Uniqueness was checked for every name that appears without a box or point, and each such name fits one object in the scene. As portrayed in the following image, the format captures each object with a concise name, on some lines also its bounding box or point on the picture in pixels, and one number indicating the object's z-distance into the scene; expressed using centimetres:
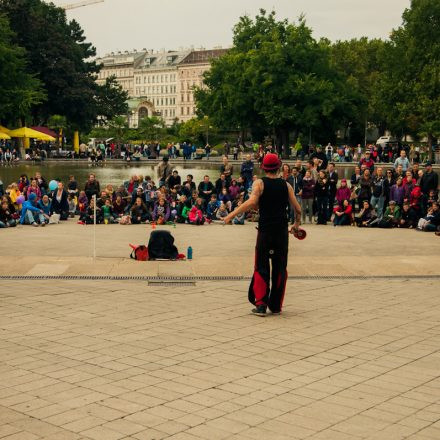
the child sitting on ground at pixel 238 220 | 2270
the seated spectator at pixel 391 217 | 2169
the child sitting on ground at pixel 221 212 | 2358
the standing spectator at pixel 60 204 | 2412
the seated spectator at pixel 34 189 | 2327
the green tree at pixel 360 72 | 8556
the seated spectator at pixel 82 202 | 2386
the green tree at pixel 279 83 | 7331
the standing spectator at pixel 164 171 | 2647
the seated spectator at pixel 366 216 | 2205
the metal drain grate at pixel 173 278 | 1292
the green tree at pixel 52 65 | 7412
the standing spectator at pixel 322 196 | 2272
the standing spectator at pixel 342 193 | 2238
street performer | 999
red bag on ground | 1487
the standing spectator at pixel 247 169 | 2665
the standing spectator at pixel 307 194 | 2283
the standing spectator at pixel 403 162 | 2775
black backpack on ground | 1499
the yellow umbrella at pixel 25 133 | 6438
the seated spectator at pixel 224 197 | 2428
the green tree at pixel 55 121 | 9752
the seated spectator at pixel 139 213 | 2283
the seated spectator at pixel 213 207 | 2380
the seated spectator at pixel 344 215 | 2239
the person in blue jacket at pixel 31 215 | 2223
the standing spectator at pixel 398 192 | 2203
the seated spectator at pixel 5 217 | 2139
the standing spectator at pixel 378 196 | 2234
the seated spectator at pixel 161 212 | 2269
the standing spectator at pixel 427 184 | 2178
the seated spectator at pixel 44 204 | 2330
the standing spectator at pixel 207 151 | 7094
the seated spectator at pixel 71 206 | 2503
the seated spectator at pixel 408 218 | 2155
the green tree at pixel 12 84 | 6359
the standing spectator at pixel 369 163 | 2950
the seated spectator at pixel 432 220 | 2038
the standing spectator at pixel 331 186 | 2309
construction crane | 13388
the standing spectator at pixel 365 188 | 2273
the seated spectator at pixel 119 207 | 2359
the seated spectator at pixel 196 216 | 2277
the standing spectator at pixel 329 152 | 6159
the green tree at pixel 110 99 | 8503
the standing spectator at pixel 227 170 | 2483
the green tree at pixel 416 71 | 6548
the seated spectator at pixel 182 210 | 2319
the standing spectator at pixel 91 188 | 2498
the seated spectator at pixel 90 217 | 2292
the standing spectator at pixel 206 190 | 2432
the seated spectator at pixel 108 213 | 2309
